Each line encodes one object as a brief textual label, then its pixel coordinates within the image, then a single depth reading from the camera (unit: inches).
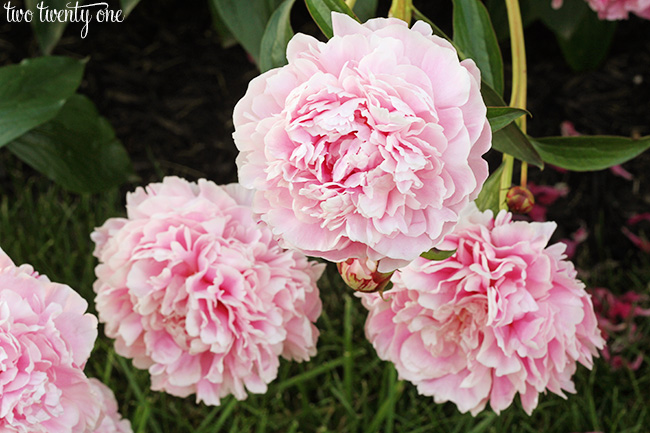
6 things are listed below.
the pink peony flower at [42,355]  47.5
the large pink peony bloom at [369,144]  44.8
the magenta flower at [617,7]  59.4
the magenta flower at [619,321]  68.2
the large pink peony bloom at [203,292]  52.5
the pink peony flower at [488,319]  50.3
